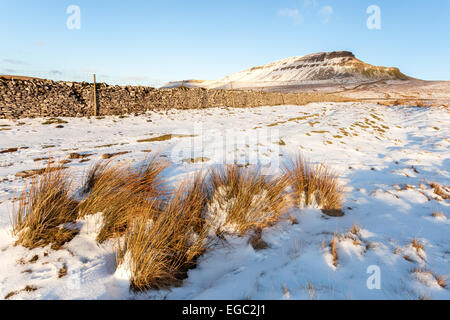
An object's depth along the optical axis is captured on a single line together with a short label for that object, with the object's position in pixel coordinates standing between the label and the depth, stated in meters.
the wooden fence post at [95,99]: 11.02
